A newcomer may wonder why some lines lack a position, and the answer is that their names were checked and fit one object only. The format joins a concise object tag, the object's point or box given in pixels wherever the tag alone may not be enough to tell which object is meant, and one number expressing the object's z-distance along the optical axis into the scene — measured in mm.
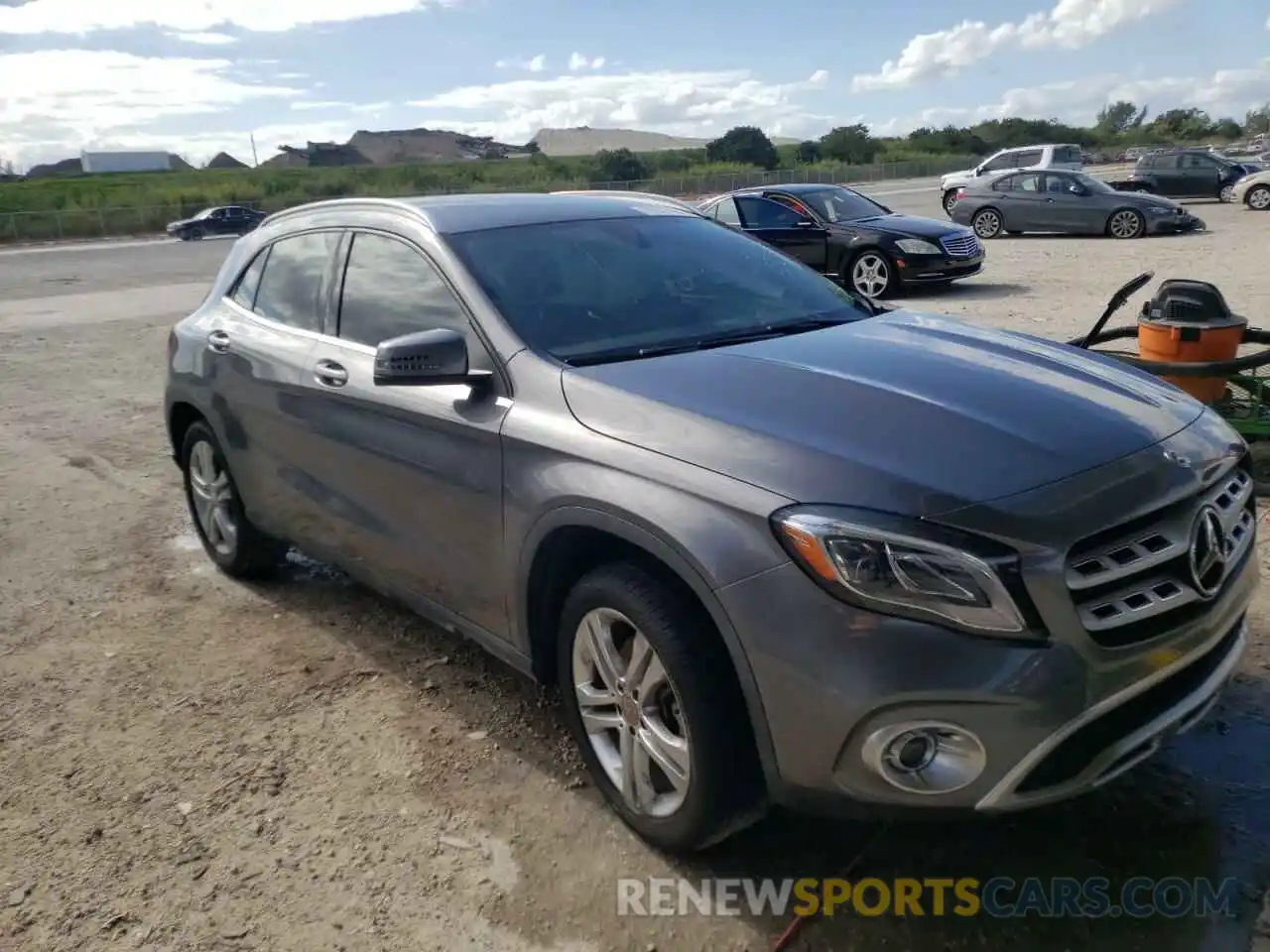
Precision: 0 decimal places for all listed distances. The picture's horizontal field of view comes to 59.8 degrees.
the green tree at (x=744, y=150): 79688
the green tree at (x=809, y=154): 82750
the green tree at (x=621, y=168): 62125
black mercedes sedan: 14031
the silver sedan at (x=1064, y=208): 20391
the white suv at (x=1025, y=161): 26875
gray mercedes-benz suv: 2340
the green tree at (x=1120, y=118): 105938
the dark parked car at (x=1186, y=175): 28094
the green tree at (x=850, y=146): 84250
